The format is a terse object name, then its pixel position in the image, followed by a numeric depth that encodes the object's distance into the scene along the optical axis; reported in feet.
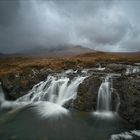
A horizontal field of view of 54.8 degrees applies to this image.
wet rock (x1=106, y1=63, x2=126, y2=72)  71.36
